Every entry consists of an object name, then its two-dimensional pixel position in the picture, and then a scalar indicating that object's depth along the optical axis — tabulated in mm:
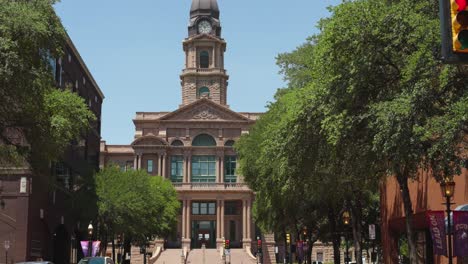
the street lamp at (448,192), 24047
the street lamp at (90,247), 47472
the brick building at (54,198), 50031
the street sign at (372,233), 35281
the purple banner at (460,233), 24469
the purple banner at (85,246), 46938
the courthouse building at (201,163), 114625
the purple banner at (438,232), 25828
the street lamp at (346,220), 41781
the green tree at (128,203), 67188
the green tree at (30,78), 26219
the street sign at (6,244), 48062
